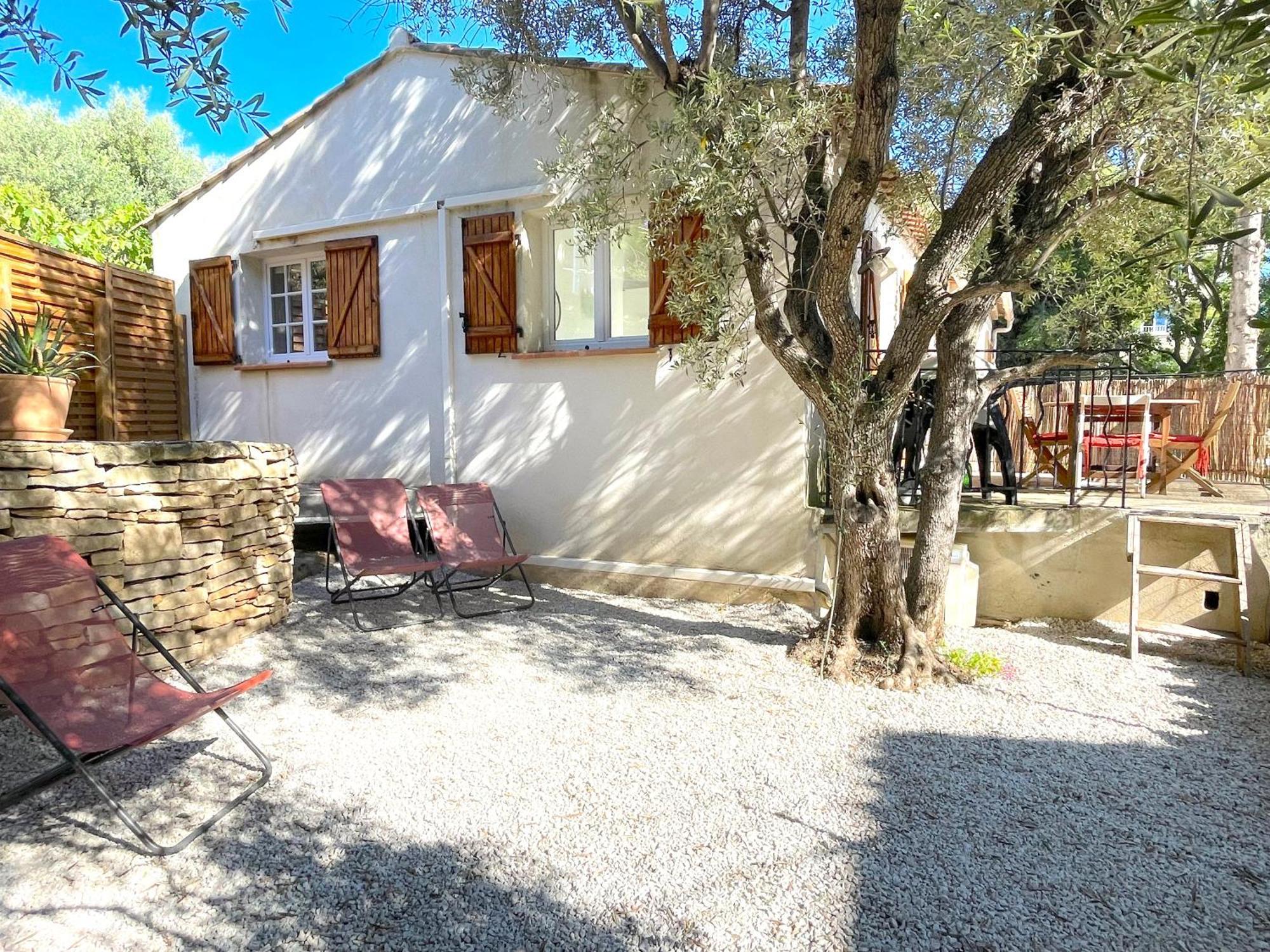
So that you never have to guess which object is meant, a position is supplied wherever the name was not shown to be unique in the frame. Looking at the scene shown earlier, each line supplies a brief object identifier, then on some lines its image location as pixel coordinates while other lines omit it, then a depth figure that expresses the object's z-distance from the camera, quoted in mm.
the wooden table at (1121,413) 5426
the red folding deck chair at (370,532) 5195
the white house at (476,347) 5828
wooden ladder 4414
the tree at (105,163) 13672
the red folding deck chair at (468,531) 5660
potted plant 4371
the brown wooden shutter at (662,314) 5777
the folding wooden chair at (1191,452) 6387
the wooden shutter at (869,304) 5969
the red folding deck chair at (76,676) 2492
